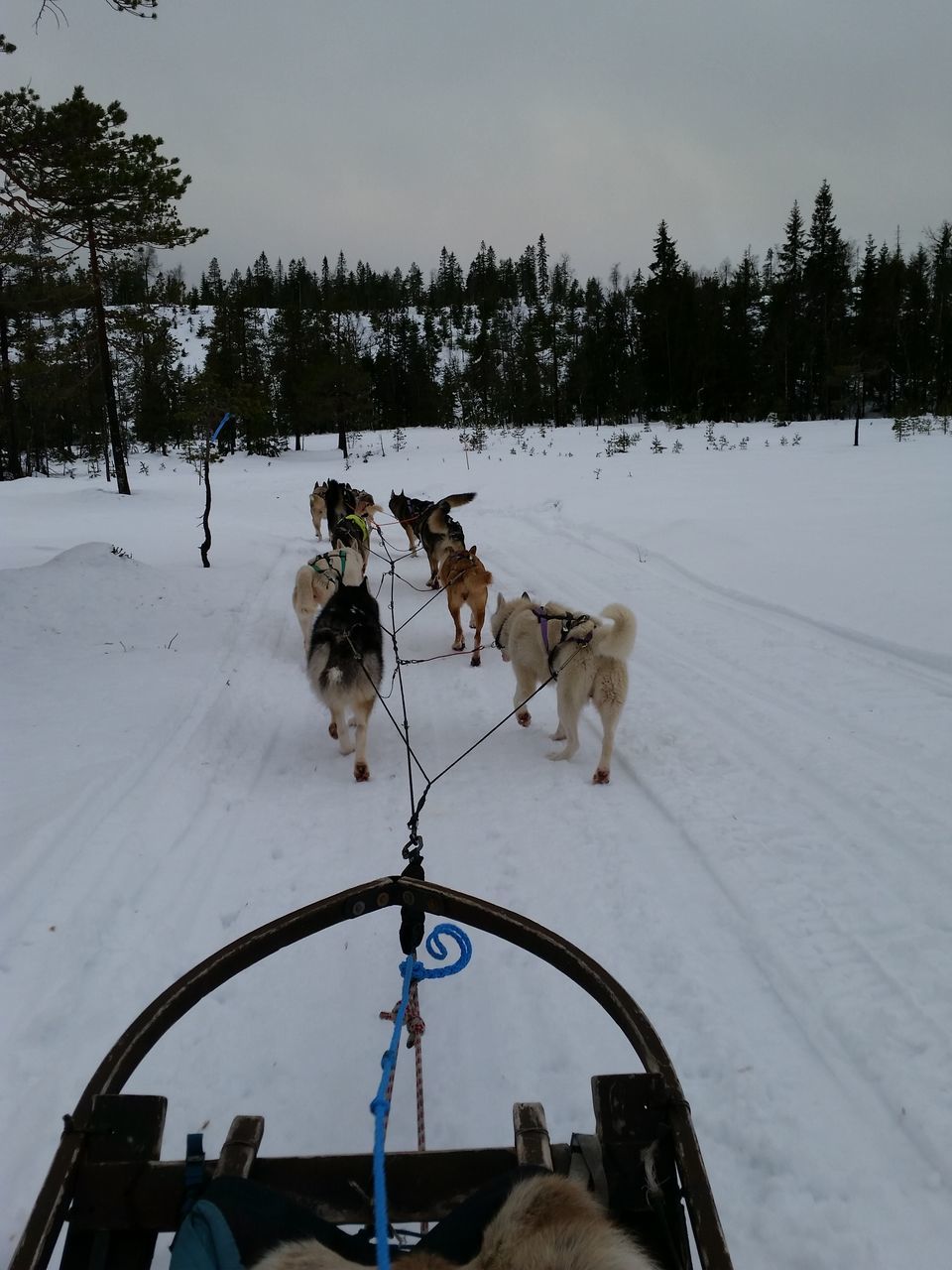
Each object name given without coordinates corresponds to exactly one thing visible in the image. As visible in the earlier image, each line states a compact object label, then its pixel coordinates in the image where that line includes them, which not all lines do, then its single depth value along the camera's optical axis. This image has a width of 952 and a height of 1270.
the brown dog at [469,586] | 6.73
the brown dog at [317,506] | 13.21
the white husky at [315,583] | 6.57
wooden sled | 1.32
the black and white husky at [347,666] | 4.45
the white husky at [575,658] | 4.10
